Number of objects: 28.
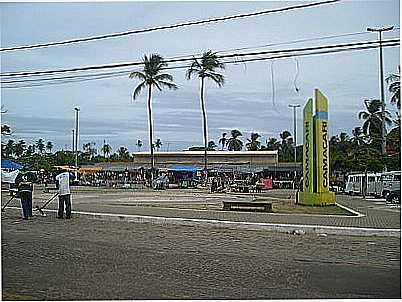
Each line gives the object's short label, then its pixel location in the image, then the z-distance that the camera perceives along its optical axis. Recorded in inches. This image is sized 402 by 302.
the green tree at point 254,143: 4163.1
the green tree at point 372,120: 1791.1
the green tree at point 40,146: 3649.9
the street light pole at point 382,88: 492.6
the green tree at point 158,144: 4388.3
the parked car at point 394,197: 1297.7
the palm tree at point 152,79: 2020.5
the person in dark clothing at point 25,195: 700.0
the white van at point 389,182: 1366.6
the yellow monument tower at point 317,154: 971.3
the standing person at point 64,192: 698.8
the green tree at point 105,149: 4756.4
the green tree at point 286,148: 3511.3
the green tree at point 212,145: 4328.2
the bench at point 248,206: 815.1
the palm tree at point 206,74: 1872.4
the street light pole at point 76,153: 2704.7
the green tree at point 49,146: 4116.6
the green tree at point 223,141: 4579.2
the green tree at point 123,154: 4368.1
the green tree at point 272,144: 3928.2
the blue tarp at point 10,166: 1012.1
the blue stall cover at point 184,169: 2687.0
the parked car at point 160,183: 1950.3
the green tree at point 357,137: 2186.8
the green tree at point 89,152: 4165.8
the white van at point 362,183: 1582.2
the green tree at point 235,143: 4411.9
